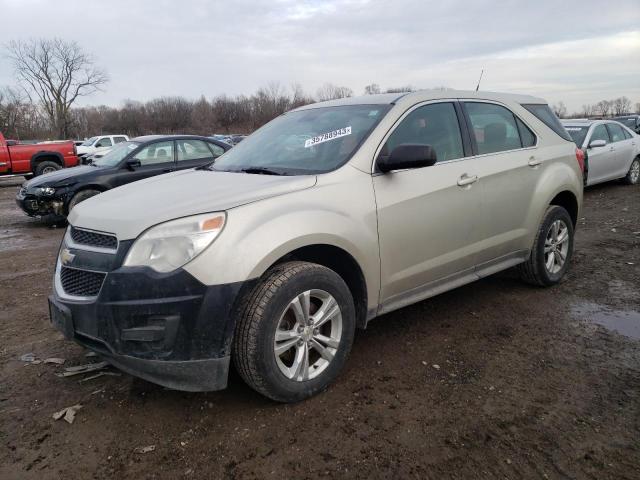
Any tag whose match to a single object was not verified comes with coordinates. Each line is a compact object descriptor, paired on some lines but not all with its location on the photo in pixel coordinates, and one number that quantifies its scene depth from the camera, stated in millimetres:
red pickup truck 15414
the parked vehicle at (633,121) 18203
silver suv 2385
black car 8156
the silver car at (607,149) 9953
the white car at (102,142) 25023
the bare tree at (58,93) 62938
